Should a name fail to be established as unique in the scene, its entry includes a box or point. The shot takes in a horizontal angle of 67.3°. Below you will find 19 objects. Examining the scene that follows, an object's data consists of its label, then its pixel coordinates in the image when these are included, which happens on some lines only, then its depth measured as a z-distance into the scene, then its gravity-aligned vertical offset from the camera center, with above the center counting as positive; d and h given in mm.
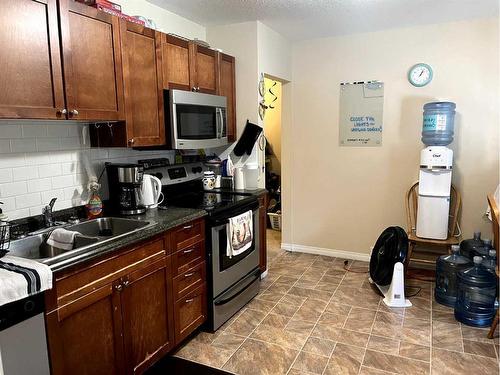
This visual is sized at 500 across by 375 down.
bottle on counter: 2279 -415
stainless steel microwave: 2594 +135
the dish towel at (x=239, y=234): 2639 -700
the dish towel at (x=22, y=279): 1329 -508
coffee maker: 2357 -311
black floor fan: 2992 -1081
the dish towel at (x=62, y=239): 1963 -521
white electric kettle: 2441 -346
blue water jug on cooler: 3209 +103
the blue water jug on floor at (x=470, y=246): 2955 -883
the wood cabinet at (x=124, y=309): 1601 -863
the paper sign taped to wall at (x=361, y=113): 3754 +227
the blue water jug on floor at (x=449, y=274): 2916 -1093
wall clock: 3511 +566
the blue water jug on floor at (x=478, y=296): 2650 -1134
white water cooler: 3182 -481
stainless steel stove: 2568 -733
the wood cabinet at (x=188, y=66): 2594 +531
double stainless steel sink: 1637 -514
